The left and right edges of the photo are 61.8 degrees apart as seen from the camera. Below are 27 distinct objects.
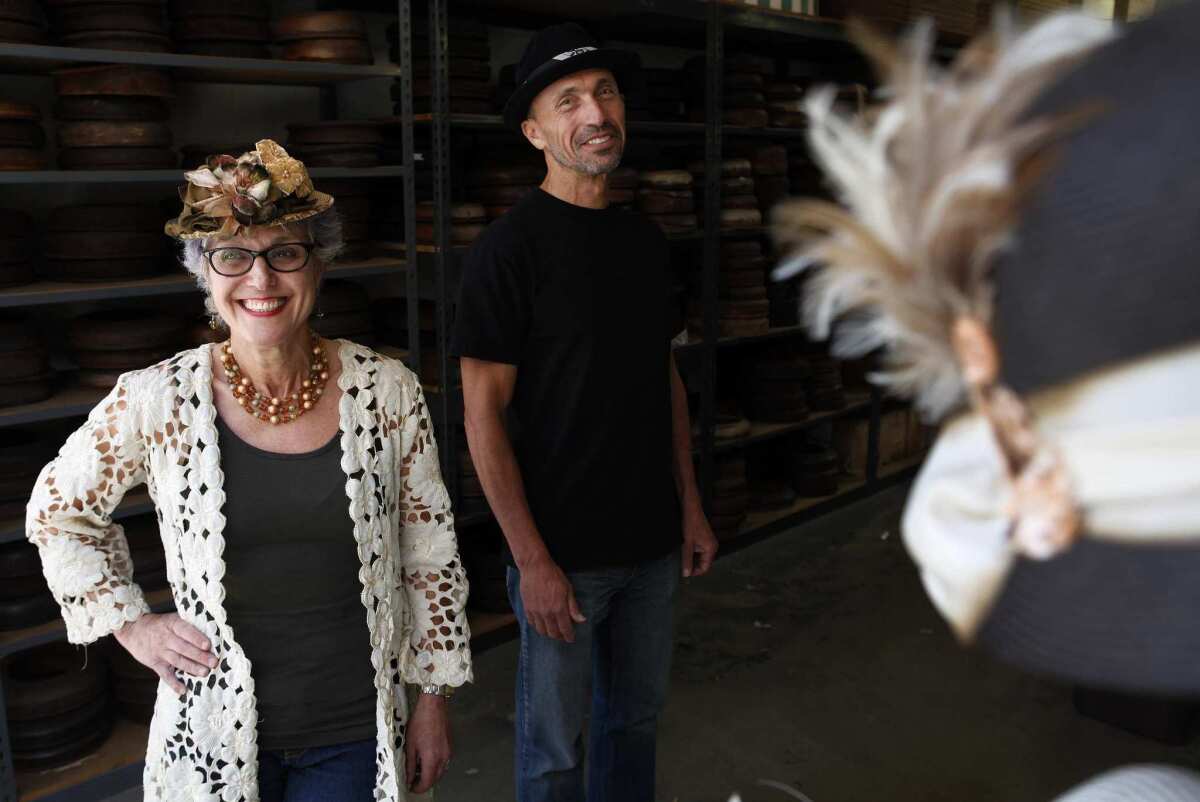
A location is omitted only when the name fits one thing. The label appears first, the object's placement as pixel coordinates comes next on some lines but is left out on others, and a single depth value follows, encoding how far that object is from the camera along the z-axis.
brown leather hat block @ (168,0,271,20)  3.02
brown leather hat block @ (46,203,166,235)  2.94
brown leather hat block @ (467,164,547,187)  3.79
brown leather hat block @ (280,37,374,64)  3.26
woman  1.64
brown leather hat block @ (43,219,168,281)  2.94
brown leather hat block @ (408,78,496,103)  3.57
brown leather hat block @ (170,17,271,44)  3.02
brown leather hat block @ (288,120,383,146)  3.34
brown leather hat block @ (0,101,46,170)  2.72
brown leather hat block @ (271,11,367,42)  3.24
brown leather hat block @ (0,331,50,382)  2.82
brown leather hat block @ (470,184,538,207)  3.80
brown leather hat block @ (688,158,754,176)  4.69
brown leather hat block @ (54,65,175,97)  2.86
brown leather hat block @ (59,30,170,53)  2.82
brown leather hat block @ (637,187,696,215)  4.37
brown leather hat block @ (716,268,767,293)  4.92
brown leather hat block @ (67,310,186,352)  3.01
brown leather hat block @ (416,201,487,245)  3.66
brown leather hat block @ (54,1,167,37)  2.81
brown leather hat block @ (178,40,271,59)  3.04
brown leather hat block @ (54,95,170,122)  2.86
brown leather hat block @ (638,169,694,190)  4.37
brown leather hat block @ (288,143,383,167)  3.35
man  2.20
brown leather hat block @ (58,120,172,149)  2.86
